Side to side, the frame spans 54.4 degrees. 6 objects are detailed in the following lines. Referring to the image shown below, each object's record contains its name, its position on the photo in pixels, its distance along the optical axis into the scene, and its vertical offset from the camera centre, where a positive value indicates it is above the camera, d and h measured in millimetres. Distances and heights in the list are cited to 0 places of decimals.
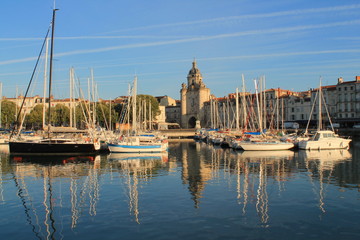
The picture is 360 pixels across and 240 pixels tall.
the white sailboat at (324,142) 46562 -2604
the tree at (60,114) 94375 +2765
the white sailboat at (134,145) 43125 -2717
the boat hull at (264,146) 45312 -2999
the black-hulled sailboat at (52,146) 39250 -2465
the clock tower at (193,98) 127750 +9262
